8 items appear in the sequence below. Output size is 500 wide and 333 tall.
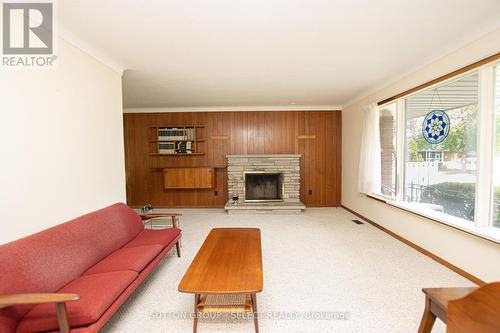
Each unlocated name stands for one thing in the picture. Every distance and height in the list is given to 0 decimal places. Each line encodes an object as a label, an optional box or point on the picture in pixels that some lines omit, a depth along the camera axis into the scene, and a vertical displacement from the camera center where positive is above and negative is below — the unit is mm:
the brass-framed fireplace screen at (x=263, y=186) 5527 -685
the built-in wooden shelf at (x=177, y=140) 5555 +473
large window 2201 +84
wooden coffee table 1571 -901
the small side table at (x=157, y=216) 2938 -782
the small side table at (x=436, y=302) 1150 -758
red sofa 1293 -873
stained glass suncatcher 2758 +403
